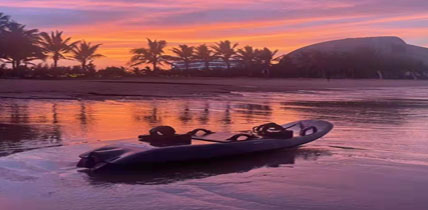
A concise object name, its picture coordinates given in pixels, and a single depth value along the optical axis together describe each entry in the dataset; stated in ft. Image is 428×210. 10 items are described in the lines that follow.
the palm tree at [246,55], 202.08
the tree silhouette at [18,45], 137.08
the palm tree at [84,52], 174.40
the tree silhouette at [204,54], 195.31
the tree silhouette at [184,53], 191.72
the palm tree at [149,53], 184.75
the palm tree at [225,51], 200.23
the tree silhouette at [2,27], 135.85
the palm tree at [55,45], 161.27
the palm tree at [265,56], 197.43
